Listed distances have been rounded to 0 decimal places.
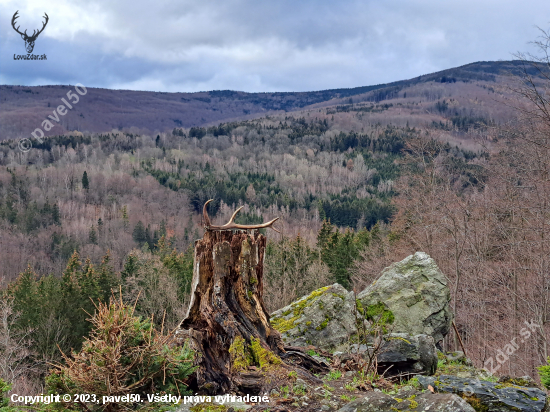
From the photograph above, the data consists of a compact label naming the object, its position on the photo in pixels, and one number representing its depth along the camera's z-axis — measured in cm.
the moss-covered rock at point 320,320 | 1139
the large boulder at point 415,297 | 1267
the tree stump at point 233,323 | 670
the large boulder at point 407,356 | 816
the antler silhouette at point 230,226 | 765
